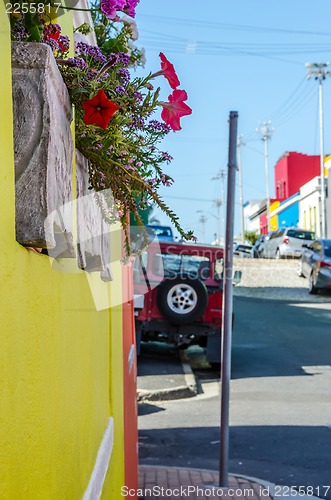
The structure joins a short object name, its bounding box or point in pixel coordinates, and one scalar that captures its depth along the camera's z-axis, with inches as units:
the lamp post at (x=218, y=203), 3575.3
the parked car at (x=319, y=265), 986.1
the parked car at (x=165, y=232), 921.5
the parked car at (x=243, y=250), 1664.1
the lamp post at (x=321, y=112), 1732.3
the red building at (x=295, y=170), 2586.1
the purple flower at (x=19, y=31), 77.3
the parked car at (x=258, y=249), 1641.0
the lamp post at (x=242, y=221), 2332.1
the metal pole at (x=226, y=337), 268.8
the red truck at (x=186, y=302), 568.7
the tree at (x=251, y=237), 2260.1
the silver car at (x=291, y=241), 1482.7
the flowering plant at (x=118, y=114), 90.3
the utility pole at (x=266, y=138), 2667.3
